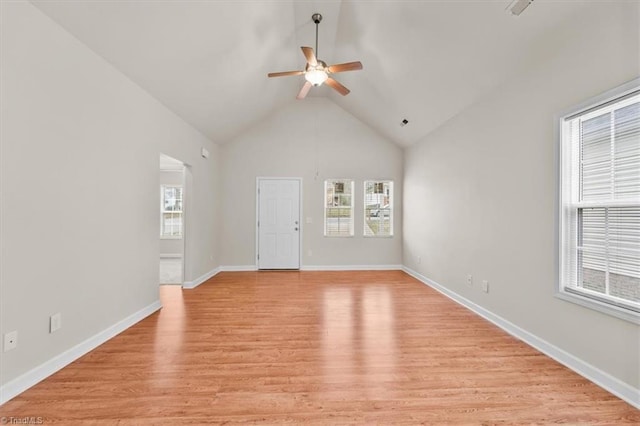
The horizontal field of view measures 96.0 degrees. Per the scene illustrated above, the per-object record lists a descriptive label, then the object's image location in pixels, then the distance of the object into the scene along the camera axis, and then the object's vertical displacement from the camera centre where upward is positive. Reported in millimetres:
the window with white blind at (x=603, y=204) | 1948 +80
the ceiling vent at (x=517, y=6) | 2221 +1642
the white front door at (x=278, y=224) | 6211 -235
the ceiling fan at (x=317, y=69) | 3162 +1652
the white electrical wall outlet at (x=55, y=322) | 2150 -839
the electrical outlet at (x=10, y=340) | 1831 -833
